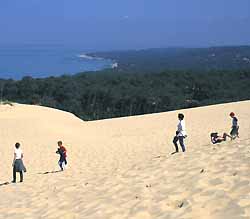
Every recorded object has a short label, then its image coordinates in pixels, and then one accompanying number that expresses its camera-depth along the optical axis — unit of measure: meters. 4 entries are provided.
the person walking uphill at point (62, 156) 14.07
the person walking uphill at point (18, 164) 12.67
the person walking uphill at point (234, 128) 15.89
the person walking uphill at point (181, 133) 13.63
